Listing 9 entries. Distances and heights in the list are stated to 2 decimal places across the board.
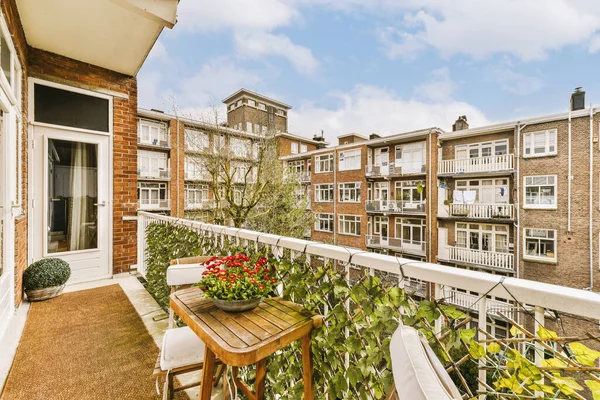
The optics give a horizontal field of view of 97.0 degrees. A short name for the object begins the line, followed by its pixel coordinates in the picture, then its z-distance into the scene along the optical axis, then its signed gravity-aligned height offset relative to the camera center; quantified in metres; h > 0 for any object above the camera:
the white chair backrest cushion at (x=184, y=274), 1.66 -0.47
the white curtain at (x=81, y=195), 3.67 +0.06
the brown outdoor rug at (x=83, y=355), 1.72 -1.22
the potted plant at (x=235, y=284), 1.19 -0.40
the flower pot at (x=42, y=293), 2.97 -1.07
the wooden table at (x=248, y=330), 0.94 -0.52
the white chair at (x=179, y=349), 1.37 -0.81
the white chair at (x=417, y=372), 0.38 -0.28
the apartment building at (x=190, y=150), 10.59 +2.29
